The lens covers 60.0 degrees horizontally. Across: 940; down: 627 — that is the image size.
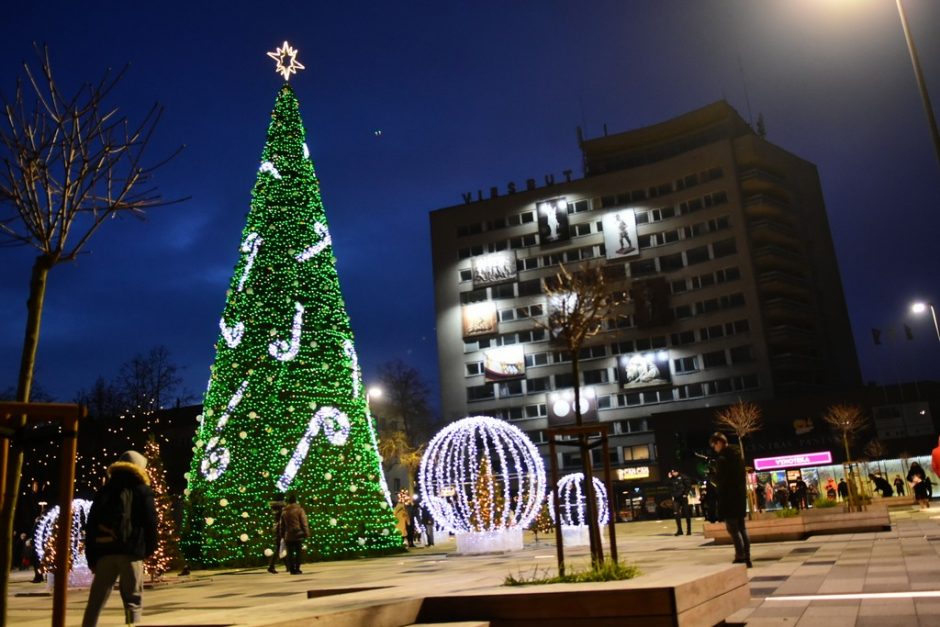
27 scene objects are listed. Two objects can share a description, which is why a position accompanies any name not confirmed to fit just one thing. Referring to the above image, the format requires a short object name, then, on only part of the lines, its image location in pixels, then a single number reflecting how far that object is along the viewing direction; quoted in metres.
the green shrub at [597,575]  6.79
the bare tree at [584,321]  8.26
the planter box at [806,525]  18.08
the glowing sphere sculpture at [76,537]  18.25
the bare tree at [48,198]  6.67
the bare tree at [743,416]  45.18
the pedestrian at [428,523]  31.44
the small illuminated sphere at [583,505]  24.59
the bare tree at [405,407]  72.56
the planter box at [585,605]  5.51
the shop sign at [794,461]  53.22
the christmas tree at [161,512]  18.22
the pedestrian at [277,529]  19.56
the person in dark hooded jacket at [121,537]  6.61
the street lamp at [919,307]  33.22
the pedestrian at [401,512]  35.41
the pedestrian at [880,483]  34.09
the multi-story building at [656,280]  72.06
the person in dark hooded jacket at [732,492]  11.45
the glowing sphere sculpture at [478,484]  21.98
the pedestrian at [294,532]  18.59
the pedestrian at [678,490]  24.78
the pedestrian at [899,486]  42.01
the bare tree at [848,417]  46.00
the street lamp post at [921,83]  12.49
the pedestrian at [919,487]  32.38
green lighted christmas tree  21.94
